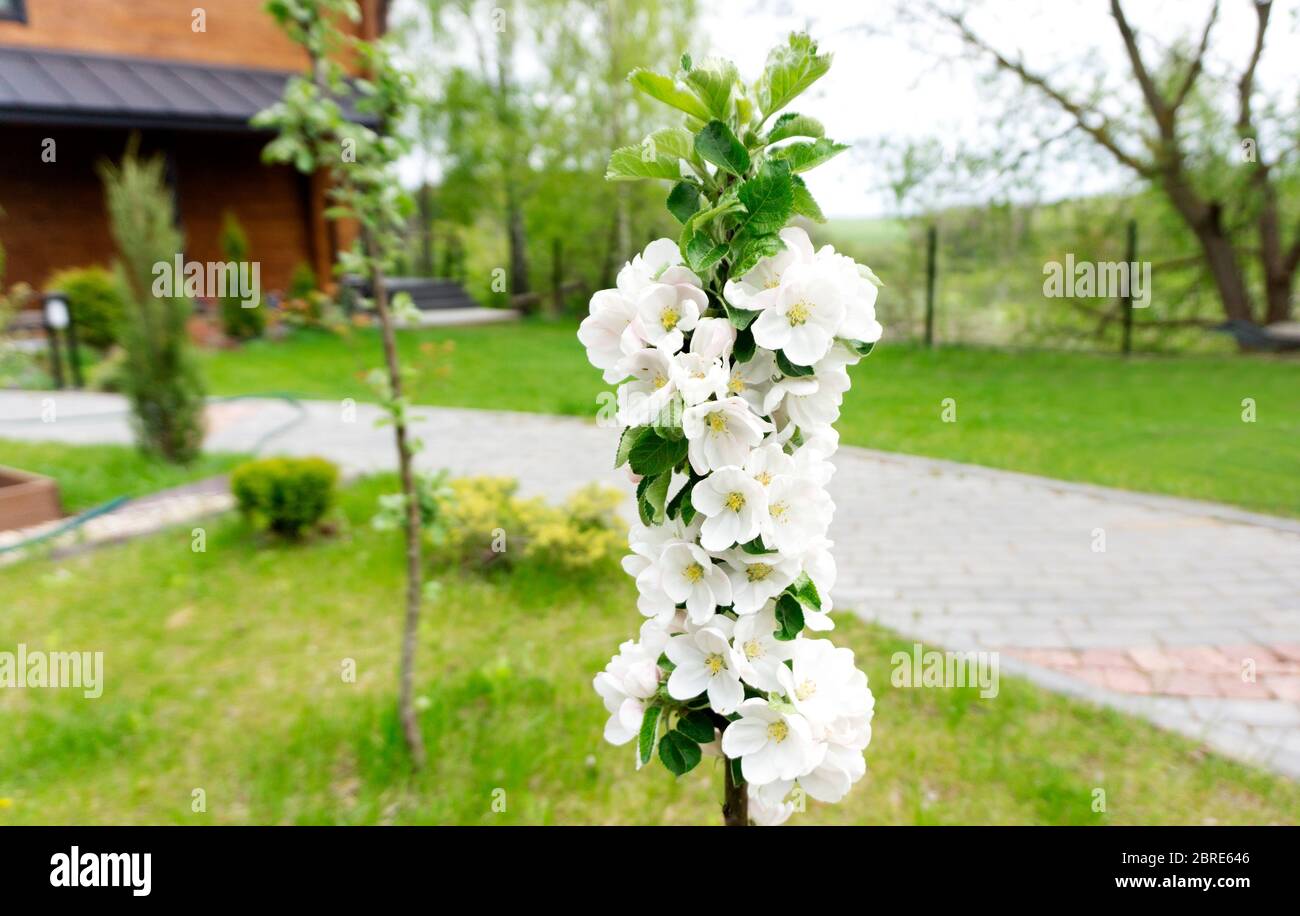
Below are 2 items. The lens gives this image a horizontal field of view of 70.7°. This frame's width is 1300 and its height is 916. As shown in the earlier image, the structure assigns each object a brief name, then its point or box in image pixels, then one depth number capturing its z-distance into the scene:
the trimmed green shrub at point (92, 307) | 12.53
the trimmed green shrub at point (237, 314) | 14.34
